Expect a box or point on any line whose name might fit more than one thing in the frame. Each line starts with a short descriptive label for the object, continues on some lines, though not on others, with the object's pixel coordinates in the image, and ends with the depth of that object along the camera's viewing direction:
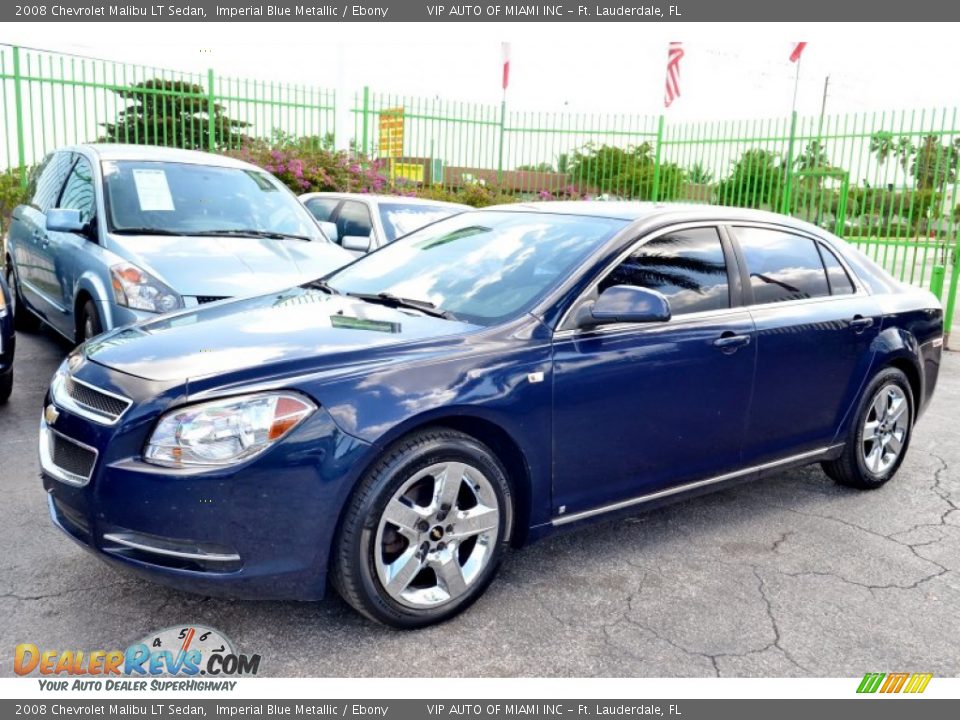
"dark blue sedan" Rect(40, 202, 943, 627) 2.82
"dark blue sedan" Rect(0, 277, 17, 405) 5.41
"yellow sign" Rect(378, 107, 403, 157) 16.20
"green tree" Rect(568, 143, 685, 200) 17.36
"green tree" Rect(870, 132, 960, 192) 11.12
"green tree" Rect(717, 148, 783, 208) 14.48
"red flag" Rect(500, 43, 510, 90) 19.42
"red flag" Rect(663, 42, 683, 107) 18.30
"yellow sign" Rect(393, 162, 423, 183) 16.48
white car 8.82
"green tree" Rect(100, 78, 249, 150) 13.34
